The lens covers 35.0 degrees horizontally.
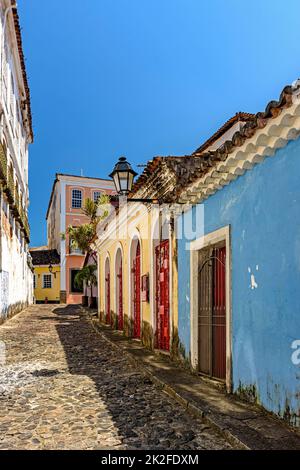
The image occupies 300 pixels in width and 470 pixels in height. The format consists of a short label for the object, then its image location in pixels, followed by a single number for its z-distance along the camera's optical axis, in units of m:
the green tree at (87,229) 27.28
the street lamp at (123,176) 8.10
